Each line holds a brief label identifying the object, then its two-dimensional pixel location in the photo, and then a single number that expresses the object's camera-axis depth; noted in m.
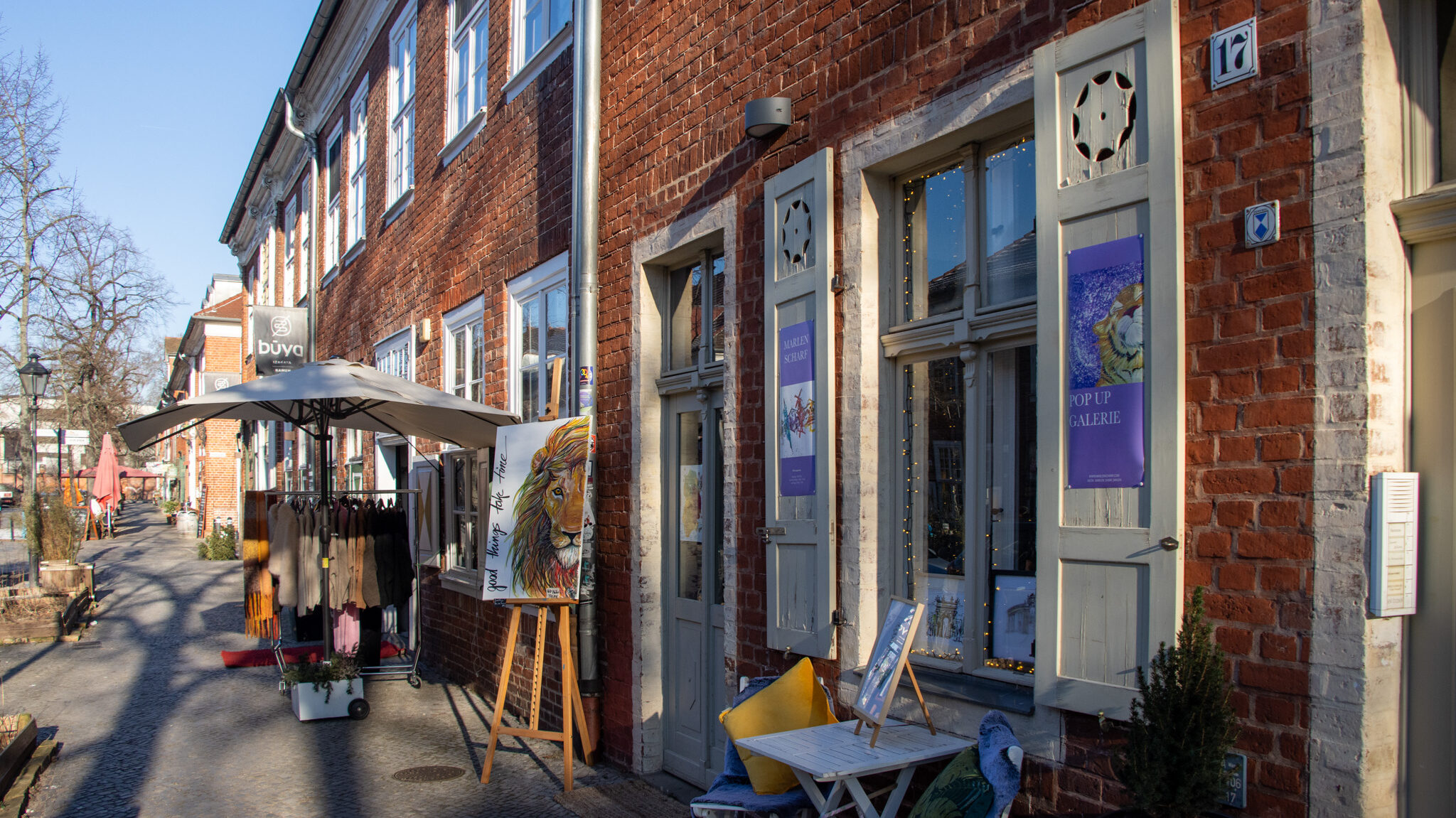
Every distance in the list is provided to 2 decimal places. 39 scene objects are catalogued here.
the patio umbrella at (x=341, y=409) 7.20
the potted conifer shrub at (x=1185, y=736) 2.68
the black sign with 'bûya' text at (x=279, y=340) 15.63
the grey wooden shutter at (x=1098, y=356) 2.99
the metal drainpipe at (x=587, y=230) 6.59
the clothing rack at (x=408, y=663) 9.20
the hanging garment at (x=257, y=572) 9.06
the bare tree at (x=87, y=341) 19.62
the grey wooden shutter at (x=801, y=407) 4.48
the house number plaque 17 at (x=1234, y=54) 2.87
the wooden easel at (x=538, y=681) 5.99
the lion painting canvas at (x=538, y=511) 6.02
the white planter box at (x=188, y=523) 34.81
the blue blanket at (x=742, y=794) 3.95
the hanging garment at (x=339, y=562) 8.31
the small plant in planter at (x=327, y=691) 8.04
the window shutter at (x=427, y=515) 9.88
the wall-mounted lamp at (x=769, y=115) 4.88
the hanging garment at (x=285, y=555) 8.41
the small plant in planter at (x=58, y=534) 14.25
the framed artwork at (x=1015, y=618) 3.76
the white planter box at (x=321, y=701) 8.02
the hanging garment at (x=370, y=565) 8.48
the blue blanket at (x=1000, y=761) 3.02
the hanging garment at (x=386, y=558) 8.59
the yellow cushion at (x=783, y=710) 4.23
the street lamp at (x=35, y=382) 15.08
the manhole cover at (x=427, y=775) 6.42
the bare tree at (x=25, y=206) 17.09
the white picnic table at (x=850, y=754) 3.43
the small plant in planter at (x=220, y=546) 23.80
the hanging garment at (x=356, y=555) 8.41
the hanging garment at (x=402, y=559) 8.72
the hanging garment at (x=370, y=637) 9.37
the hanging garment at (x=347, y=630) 9.44
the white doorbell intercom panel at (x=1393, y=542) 2.55
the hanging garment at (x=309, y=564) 8.37
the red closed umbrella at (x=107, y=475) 30.06
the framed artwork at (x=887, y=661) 3.53
